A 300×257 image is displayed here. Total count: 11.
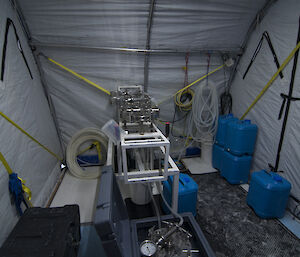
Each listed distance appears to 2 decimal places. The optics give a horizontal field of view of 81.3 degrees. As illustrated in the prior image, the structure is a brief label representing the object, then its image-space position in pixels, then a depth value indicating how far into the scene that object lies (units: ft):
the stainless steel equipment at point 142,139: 4.21
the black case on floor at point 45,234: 3.08
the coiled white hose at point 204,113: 8.05
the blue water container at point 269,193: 5.18
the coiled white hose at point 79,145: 7.83
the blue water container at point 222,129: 7.62
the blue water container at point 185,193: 5.10
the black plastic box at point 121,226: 2.31
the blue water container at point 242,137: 6.73
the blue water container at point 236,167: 6.99
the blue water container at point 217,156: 7.84
